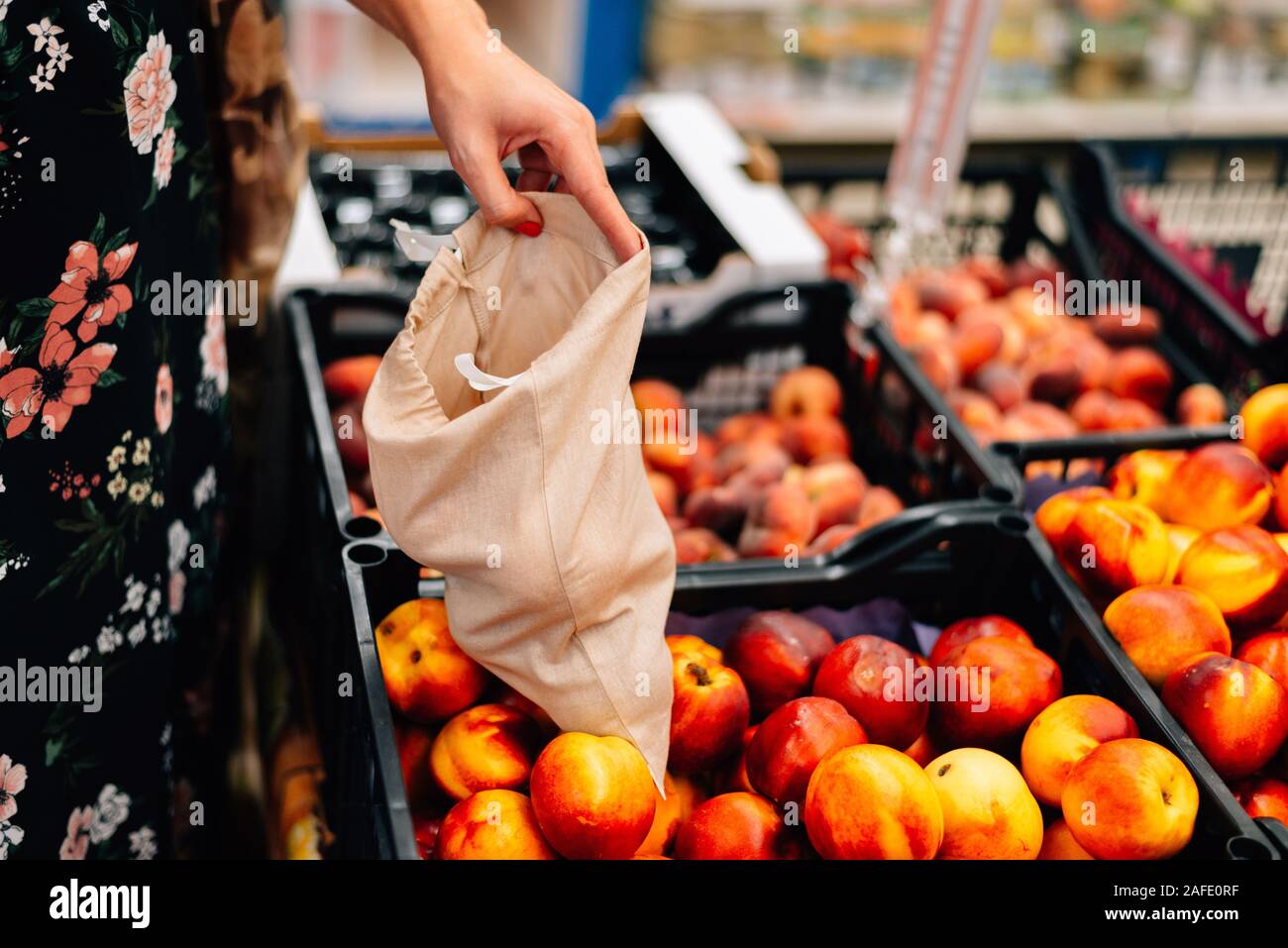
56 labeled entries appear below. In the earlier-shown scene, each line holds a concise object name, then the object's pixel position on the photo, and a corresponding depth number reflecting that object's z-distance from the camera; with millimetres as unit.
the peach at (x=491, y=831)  957
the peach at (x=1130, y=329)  1917
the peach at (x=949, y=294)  2039
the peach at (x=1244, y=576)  1169
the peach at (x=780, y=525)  1441
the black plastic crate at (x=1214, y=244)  1713
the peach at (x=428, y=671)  1056
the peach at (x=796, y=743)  1042
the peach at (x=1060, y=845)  1028
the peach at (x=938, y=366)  1782
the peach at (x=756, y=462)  1560
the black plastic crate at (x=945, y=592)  1092
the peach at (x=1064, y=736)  1038
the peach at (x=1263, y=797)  1065
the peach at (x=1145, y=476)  1351
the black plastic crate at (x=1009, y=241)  1604
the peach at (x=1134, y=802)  957
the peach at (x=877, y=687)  1105
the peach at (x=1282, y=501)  1287
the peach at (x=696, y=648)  1144
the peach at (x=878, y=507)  1480
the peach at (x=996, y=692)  1109
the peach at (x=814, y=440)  1627
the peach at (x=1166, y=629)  1114
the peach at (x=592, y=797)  938
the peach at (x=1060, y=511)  1276
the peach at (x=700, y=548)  1400
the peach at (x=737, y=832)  997
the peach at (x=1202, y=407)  1682
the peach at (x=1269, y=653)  1107
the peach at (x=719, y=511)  1513
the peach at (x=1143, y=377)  1814
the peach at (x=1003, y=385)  1801
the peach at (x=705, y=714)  1087
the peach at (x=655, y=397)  1655
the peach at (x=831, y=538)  1397
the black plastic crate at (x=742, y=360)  1384
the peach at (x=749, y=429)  1682
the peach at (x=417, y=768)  1074
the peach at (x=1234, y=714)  1049
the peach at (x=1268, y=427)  1347
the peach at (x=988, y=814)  1003
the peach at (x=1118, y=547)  1210
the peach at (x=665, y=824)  1049
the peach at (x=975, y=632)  1185
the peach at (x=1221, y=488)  1265
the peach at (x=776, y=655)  1155
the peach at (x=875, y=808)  946
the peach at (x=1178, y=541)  1237
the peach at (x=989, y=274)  2143
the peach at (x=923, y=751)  1150
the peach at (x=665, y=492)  1551
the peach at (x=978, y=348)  1886
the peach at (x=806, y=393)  1688
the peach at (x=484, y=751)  1024
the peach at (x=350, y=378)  1524
